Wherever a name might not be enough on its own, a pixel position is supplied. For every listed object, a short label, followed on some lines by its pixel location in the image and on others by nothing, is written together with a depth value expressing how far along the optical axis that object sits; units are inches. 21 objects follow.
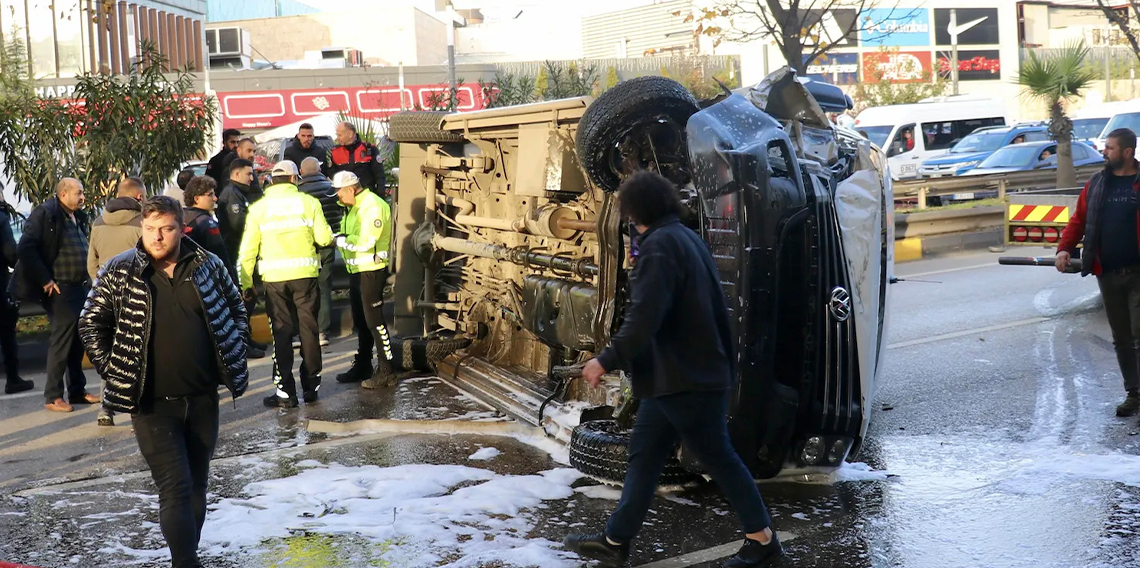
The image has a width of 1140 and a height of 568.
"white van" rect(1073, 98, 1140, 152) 999.6
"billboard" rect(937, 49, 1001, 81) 2544.3
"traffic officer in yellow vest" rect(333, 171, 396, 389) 361.7
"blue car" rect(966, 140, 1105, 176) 941.1
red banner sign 1449.3
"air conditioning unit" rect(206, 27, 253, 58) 1733.5
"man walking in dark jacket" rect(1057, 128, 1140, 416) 279.4
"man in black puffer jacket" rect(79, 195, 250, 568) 189.0
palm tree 873.5
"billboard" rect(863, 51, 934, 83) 2199.8
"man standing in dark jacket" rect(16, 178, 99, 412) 351.3
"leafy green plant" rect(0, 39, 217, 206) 489.1
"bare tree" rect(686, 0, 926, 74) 581.3
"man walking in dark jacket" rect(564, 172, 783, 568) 187.2
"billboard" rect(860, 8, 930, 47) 2534.4
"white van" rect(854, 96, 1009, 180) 1124.5
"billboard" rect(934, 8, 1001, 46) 2568.9
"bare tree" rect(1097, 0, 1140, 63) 689.6
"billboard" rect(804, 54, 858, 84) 2326.2
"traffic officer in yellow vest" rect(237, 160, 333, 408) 344.5
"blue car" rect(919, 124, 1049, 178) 1045.8
